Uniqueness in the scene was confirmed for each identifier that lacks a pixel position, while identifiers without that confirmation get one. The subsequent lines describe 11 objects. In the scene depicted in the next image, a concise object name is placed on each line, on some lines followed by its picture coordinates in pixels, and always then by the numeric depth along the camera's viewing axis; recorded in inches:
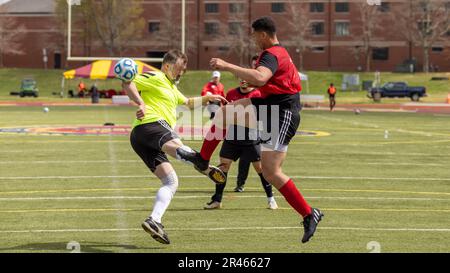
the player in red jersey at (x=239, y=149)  556.1
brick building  4202.8
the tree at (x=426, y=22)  4082.2
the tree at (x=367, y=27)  4168.3
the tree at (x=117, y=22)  3565.5
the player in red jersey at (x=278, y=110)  415.5
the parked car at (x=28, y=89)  3393.2
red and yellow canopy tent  2481.3
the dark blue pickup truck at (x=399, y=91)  3221.0
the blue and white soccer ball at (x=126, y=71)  423.8
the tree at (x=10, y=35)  4544.8
